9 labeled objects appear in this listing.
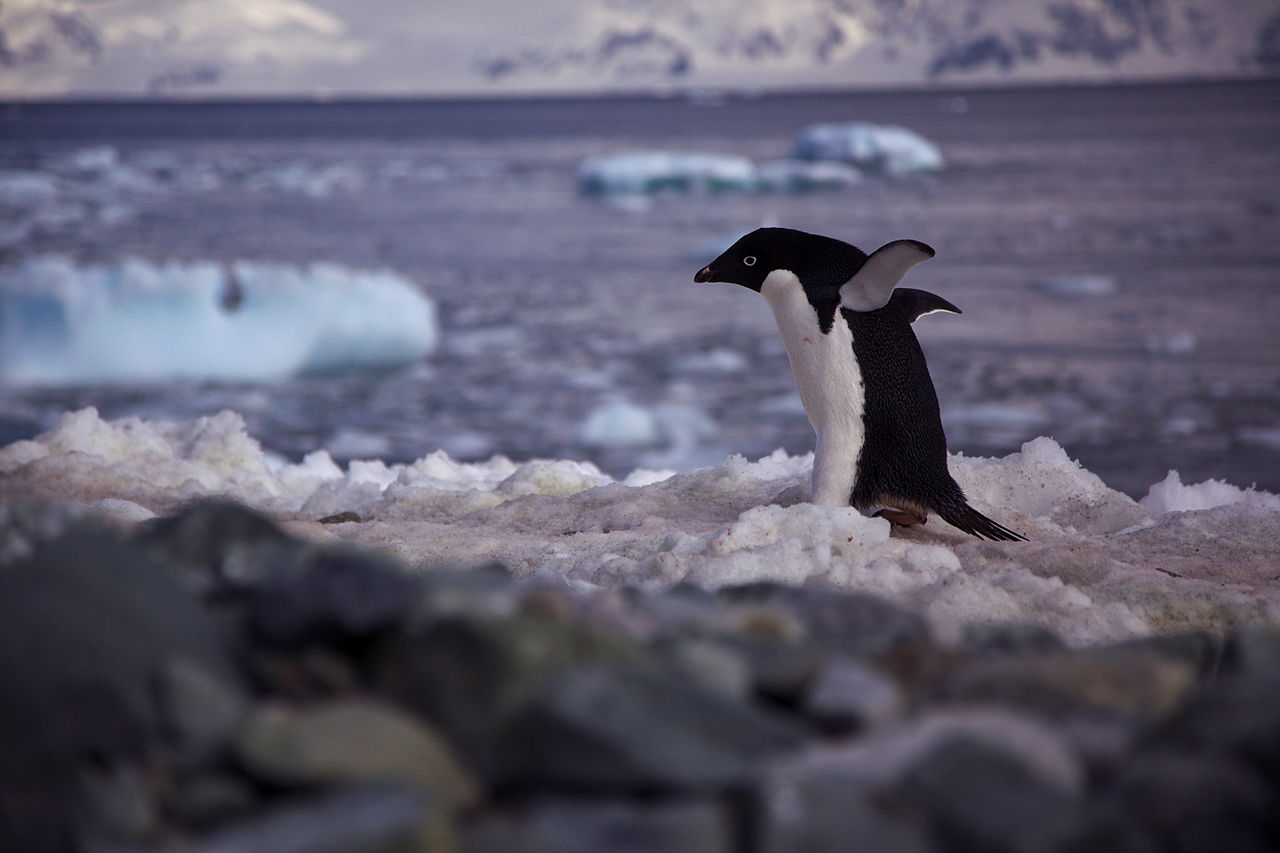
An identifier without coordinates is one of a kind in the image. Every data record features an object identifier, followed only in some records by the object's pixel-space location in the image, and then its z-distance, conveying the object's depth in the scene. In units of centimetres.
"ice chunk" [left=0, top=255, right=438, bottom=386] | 2853
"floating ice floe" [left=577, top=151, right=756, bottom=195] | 7975
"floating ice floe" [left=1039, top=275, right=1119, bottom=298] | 4145
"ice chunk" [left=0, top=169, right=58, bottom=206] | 7624
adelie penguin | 1707
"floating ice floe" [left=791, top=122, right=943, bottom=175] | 9083
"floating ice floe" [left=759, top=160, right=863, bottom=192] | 8213
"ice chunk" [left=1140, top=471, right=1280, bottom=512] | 1760
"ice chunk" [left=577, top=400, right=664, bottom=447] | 2490
